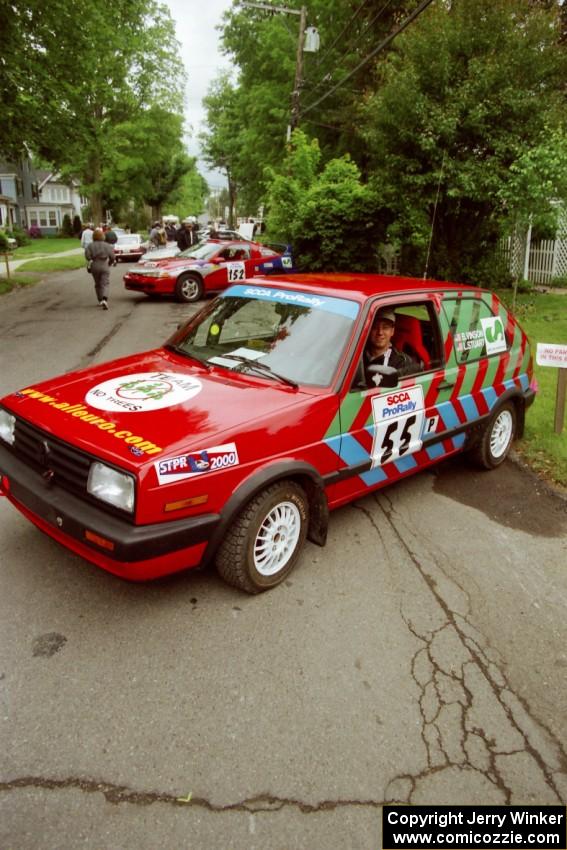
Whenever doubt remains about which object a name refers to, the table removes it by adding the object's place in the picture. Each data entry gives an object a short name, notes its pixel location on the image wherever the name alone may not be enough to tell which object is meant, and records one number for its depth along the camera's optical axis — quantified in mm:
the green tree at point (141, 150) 41969
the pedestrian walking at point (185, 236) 21188
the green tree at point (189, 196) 73188
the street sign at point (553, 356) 5793
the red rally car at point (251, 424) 2998
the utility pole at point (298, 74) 21906
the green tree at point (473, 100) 11930
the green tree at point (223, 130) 42219
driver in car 4230
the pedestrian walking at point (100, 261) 13406
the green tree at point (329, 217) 14484
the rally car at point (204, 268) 14883
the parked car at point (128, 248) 30109
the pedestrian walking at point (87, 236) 22014
